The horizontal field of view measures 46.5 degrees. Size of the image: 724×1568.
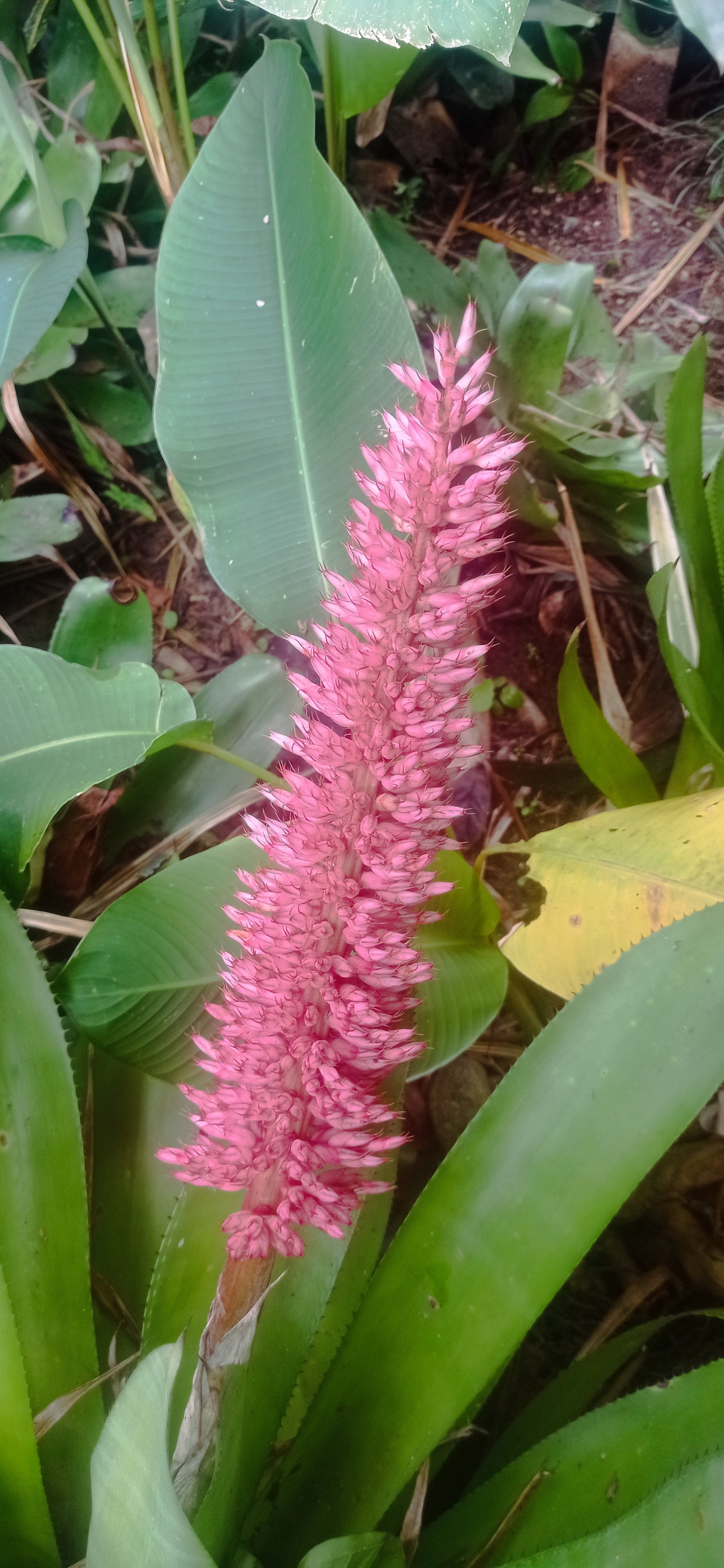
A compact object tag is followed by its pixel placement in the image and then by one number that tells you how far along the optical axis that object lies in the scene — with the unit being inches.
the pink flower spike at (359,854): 18.2
